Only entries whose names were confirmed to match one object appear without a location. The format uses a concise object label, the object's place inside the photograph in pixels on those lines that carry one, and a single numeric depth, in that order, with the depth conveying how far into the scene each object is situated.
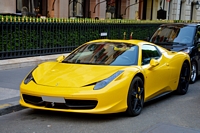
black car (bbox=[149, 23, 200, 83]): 10.04
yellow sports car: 5.50
